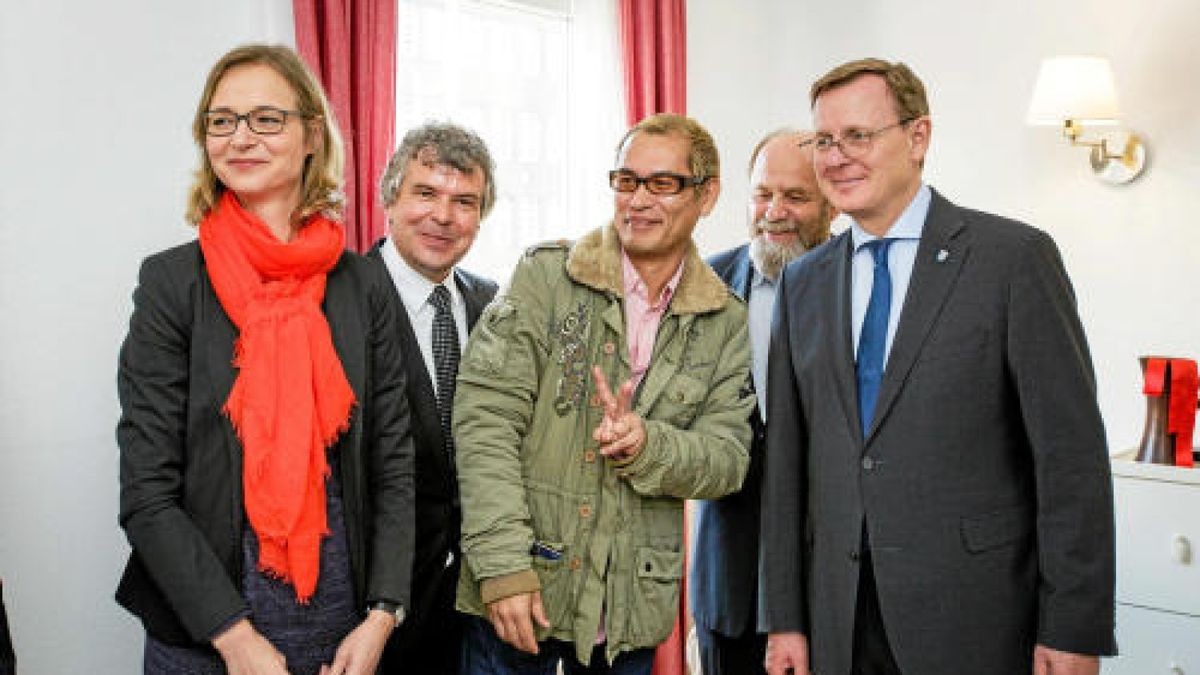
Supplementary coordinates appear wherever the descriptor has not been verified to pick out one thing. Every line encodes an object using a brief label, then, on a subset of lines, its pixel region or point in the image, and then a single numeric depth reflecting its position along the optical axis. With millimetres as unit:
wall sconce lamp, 3119
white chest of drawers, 2715
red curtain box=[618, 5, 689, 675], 3719
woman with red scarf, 1348
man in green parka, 1562
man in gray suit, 1520
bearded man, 1964
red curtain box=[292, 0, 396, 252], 2857
